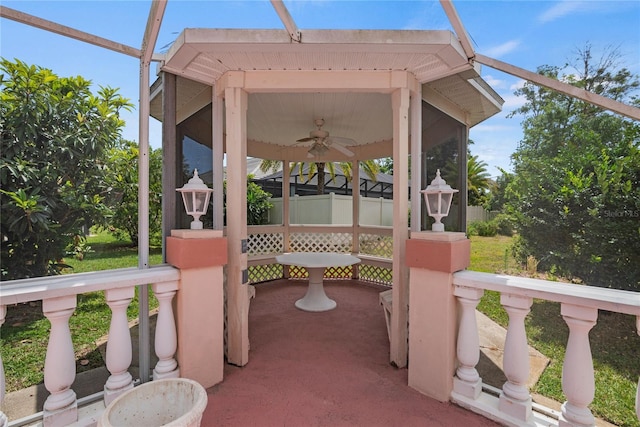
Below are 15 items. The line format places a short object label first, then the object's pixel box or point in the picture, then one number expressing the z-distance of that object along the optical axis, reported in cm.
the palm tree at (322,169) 1065
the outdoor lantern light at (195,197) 216
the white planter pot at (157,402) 129
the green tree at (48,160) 336
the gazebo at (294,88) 195
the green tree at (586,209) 378
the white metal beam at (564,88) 161
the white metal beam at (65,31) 168
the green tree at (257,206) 895
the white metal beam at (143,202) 201
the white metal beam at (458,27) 162
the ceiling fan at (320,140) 436
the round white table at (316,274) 402
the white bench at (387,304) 284
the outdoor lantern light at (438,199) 208
